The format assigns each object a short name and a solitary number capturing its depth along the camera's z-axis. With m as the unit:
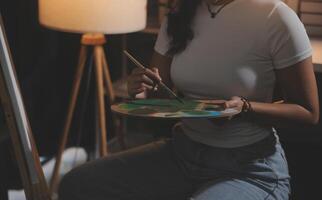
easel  1.75
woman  1.94
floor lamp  2.59
